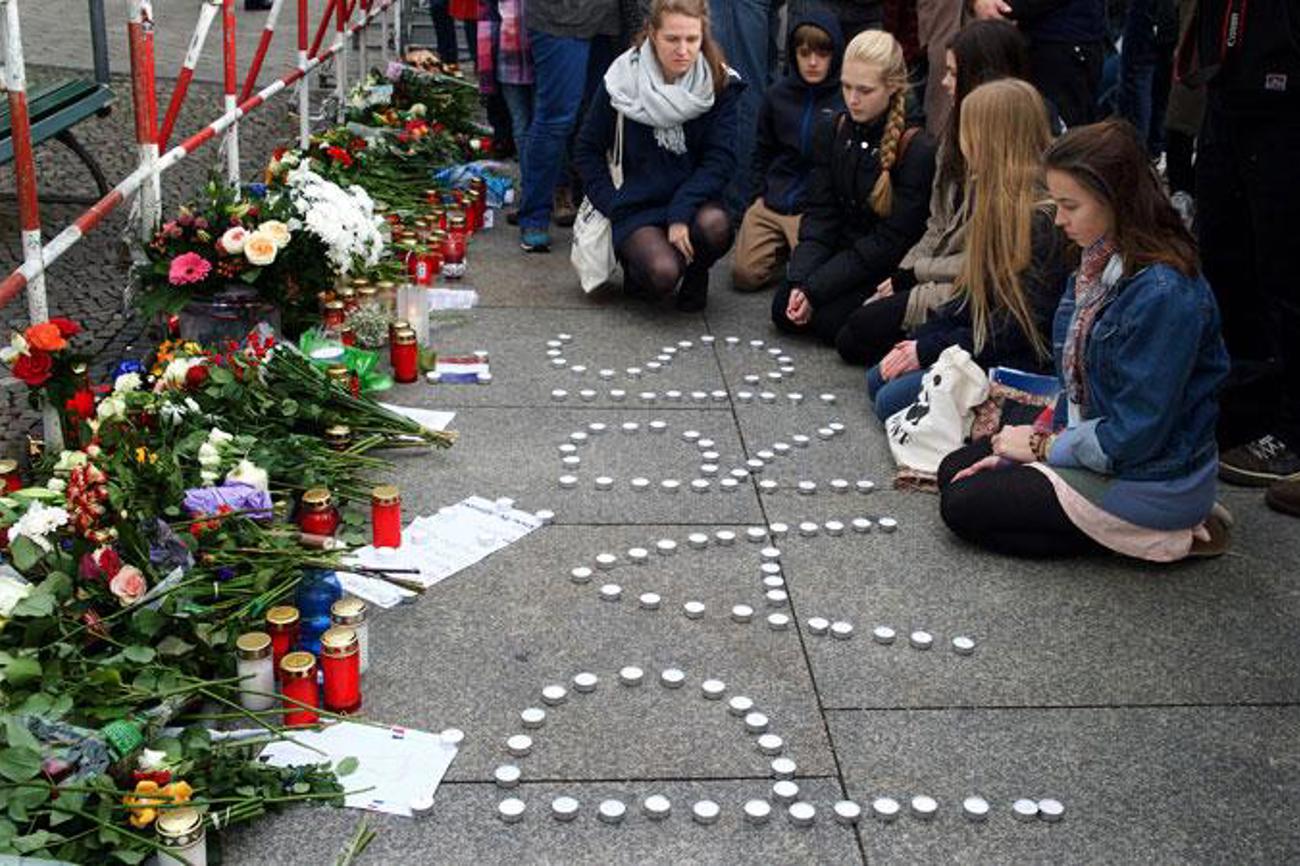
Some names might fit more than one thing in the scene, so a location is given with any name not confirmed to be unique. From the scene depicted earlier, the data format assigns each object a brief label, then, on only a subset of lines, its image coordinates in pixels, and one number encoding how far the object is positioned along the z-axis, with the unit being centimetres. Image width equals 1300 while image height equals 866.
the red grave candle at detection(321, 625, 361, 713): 326
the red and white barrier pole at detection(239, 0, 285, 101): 696
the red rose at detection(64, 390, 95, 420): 420
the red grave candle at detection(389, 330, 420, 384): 541
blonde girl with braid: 585
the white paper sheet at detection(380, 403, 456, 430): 506
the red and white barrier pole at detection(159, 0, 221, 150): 584
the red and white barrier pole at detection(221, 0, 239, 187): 653
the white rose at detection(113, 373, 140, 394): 429
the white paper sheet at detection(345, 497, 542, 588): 405
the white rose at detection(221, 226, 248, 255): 519
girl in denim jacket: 390
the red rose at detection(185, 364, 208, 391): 445
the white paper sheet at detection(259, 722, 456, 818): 305
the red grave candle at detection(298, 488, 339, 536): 389
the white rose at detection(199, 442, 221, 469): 400
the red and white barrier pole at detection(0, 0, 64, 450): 436
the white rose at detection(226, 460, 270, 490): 394
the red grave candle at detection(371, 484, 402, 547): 405
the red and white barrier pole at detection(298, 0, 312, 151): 817
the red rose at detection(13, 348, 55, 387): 409
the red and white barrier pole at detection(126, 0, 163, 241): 532
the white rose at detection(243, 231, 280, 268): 519
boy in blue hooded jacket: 655
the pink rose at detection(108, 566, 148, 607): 323
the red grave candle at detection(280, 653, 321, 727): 320
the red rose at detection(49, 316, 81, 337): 411
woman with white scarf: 625
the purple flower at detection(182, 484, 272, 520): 376
